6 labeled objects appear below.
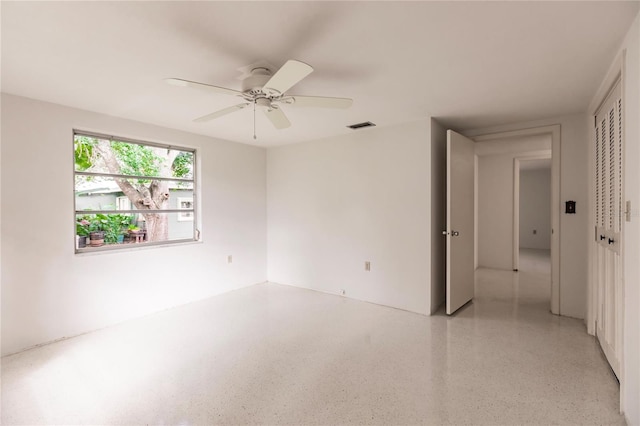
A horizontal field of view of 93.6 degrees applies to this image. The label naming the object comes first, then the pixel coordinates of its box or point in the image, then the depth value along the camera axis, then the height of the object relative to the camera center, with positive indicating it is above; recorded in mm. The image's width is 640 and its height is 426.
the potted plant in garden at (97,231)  3136 -215
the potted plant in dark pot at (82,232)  3016 -215
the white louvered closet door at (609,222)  2049 -115
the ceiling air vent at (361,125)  3469 +993
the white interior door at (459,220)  3270 -137
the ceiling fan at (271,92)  1647 +733
